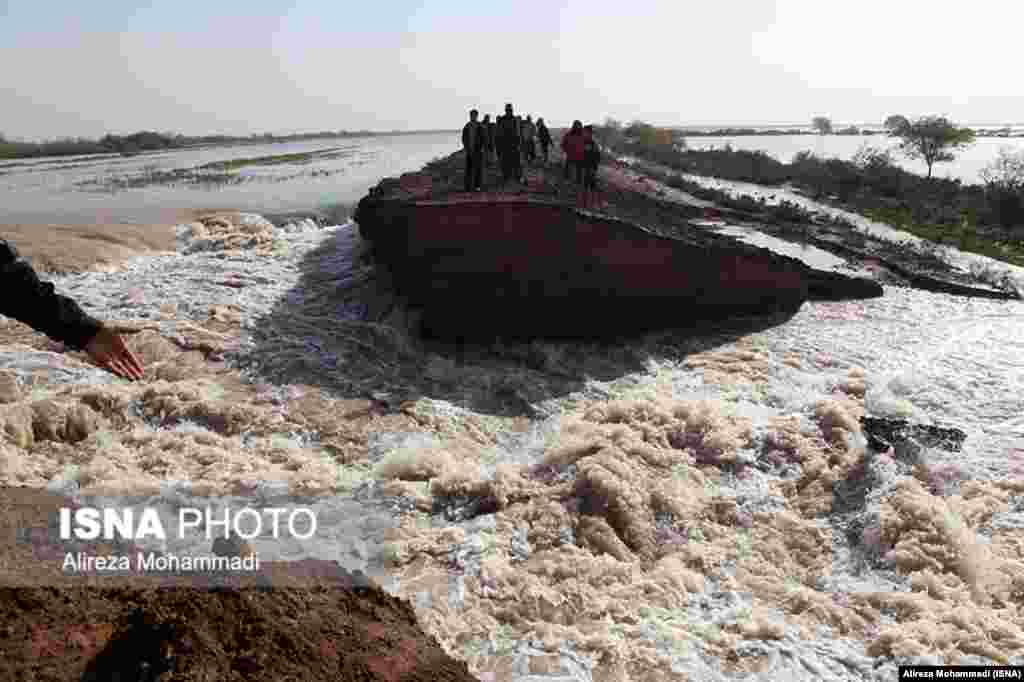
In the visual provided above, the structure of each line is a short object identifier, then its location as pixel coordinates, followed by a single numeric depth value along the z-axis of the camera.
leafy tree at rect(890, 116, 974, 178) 41.59
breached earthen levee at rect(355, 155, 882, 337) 10.07
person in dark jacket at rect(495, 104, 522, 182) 12.65
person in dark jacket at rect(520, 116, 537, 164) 17.10
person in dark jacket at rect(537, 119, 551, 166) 15.90
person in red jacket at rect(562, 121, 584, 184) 12.33
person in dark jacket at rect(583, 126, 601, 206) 12.38
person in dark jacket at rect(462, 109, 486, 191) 11.06
